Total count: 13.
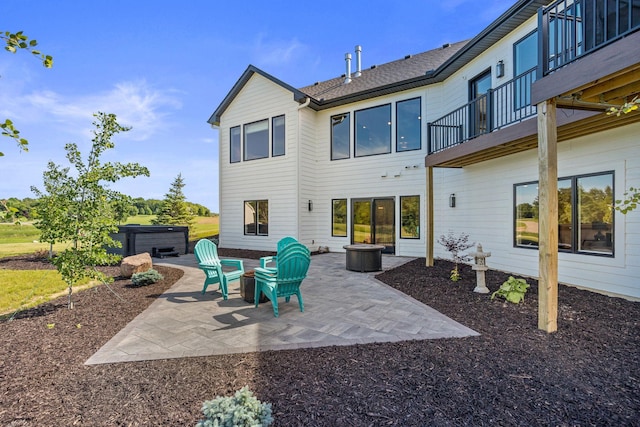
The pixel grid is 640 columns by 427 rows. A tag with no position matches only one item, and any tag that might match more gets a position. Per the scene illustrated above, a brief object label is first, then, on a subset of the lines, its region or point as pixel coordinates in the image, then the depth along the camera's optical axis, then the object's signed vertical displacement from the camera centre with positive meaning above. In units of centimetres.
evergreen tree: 2190 +35
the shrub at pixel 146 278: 632 -134
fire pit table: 790 -114
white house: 385 +143
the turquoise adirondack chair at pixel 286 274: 448 -91
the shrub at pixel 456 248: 648 -82
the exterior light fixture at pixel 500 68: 737 +359
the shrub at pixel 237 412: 173 -116
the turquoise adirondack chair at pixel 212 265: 540 -93
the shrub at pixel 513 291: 485 -125
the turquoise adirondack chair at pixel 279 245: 555 -61
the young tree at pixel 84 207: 446 +12
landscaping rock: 703 -121
